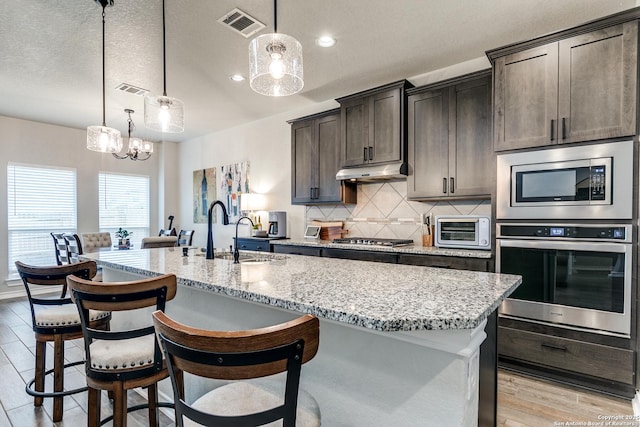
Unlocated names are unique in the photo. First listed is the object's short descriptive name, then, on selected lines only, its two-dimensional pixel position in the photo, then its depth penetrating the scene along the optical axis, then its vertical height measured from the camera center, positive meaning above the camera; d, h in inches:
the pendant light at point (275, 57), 65.8 +30.1
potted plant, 196.9 -18.0
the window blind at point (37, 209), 207.6 +0.3
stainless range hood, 135.6 +15.7
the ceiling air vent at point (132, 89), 152.8 +55.5
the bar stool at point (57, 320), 75.8 -25.2
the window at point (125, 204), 245.6 +4.4
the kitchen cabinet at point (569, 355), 89.0 -40.7
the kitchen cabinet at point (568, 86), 88.0 +34.6
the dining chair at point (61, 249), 175.3 -21.2
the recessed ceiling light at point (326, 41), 113.8 +57.0
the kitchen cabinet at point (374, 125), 136.8 +35.6
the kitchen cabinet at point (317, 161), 161.0 +24.0
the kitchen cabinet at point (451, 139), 117.8 +25.8
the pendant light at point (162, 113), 93.4 +26.9
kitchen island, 40.1 -16.8
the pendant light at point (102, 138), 110.9 +23.2
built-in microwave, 88.6 +7.7
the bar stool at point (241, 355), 32.1 -14.1
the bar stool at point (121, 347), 54.0 -24.2
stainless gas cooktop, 136.5 -13.1
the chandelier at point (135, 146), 185.5 +34.9
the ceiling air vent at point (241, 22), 99.3 +56.6
